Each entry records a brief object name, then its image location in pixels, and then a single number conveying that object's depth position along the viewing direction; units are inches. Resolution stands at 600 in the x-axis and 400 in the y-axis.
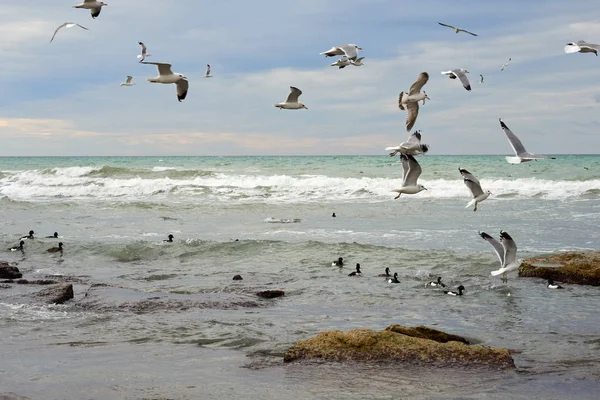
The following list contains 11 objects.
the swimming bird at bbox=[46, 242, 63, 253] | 745.4
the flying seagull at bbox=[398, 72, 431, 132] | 472.1
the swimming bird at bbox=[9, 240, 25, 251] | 760.3
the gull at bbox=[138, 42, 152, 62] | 611.7
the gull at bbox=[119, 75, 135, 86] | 742.3
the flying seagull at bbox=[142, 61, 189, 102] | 518.3
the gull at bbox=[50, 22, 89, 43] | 483.1
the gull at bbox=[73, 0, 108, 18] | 494.6
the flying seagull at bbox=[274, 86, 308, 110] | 617.1
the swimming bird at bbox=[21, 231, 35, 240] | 810.8
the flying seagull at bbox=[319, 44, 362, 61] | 487.0
